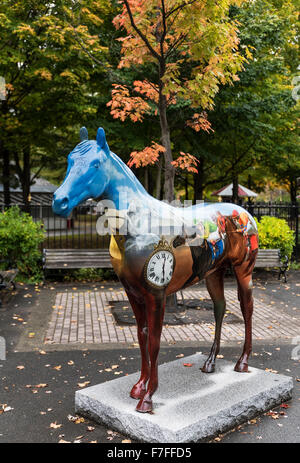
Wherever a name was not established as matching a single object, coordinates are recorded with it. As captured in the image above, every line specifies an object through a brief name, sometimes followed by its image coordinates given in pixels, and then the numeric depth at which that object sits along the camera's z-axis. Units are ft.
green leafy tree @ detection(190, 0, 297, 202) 40.04
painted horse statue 11.97
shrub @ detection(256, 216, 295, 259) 41.32
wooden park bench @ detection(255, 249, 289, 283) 39.27
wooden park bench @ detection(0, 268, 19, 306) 30.10
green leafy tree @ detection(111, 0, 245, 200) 22.40
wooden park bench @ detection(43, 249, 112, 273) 36.91
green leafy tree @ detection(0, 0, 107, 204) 39.06
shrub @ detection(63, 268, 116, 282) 39.52
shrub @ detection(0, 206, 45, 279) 35.06
